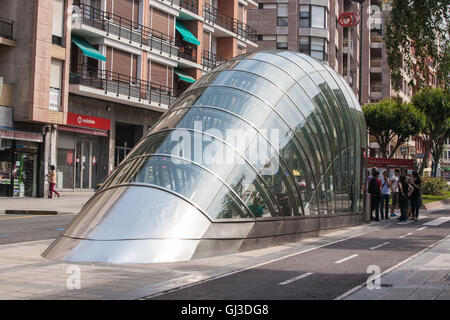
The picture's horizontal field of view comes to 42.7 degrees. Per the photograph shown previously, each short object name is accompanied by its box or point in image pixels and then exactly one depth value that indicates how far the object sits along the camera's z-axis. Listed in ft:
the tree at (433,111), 158.10
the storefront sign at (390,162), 102.83
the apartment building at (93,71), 90.89
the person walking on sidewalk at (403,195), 64.28
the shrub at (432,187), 137.69
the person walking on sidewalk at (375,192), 63.87
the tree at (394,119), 157.48
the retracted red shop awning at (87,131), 99.14
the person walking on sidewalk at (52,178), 89.20
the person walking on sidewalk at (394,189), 73.15
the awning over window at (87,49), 97.91
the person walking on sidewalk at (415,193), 64.54
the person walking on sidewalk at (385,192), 68.33
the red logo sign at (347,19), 127.24
